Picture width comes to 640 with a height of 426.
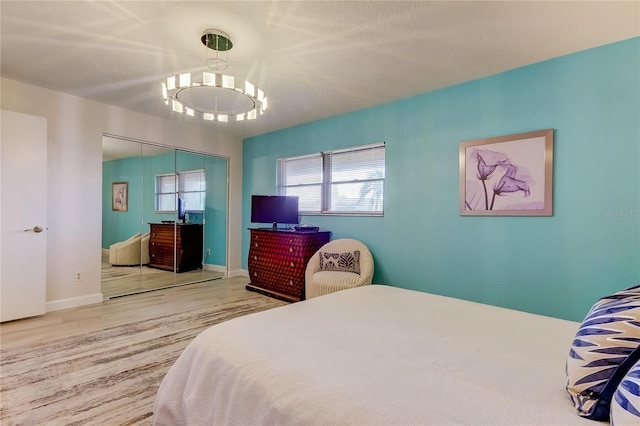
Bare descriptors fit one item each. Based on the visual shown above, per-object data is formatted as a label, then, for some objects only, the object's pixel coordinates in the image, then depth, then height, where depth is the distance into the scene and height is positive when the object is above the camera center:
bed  0.85 -0.57
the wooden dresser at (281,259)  4.00 -0.71
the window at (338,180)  3.93 +0.42
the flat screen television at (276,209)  4.57 -0.01
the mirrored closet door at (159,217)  4.19 -0.15
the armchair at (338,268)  3.41 -0.71
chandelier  2.23 +1.16
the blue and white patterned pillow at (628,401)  0.68 -0.45
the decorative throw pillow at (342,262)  3.68 -0.64
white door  3.07 -0.09
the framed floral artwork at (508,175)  2.70 +0.34
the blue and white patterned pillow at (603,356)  0.81 -0.41
